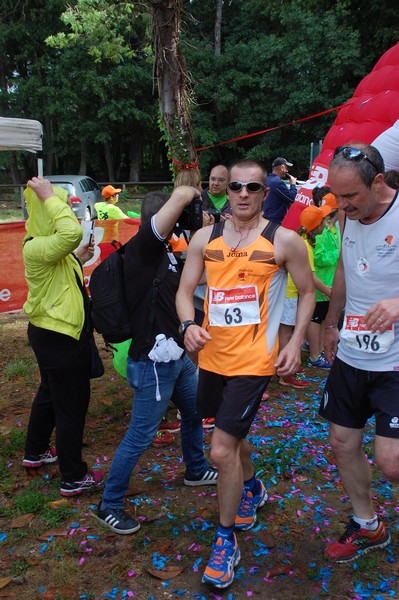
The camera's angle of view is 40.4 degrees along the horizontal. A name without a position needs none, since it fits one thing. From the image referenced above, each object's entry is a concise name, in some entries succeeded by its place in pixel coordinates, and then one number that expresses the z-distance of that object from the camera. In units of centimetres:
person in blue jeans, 298
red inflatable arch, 498
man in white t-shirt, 248
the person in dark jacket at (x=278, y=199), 661
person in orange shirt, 262
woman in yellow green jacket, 321
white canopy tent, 423
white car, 1824
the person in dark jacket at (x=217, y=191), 577
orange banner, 701
